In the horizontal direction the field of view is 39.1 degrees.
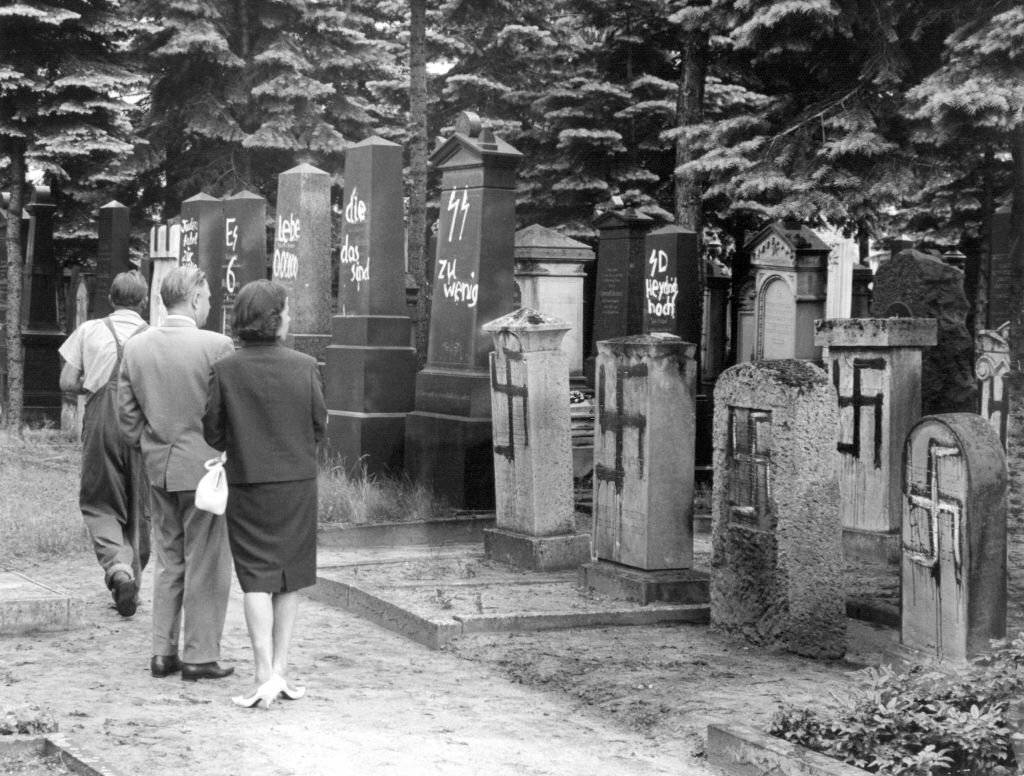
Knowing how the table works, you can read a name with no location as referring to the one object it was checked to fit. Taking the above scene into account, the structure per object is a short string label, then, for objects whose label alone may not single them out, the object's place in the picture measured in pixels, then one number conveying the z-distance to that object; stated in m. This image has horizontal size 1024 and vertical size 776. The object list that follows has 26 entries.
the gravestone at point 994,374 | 12.33
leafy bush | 5.11
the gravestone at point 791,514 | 7.55
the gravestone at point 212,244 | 17.19
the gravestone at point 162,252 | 18.56
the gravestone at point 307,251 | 15.11
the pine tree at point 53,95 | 19.43
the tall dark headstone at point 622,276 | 17.91
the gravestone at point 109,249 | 18.94
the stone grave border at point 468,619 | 7.75
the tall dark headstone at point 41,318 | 21.06
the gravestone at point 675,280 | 16.02
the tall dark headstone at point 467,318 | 12.16
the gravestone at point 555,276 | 18.66
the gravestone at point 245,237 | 16.77
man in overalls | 8.28
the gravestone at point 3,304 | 21.80
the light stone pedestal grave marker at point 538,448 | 9.91
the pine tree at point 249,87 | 26.45
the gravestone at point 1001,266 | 13.96
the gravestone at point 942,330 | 13.23
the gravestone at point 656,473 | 8.68
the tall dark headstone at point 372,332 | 13.20
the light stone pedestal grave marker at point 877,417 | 10.67
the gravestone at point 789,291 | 18.88
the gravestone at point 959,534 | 6.74
